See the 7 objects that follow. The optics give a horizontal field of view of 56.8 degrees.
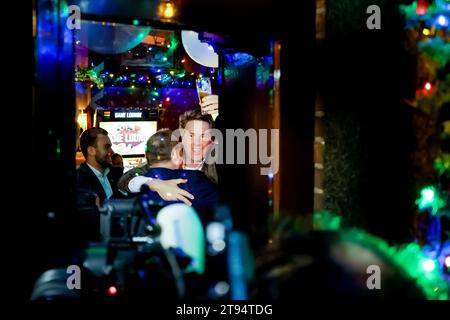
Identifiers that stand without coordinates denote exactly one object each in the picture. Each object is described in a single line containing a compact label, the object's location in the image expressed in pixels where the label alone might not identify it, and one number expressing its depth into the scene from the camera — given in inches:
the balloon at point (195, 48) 207.5
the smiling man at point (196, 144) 173.8
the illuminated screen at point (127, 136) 375.2
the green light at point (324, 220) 98.5
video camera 79.4
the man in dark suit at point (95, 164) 189.9
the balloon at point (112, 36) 210.2
